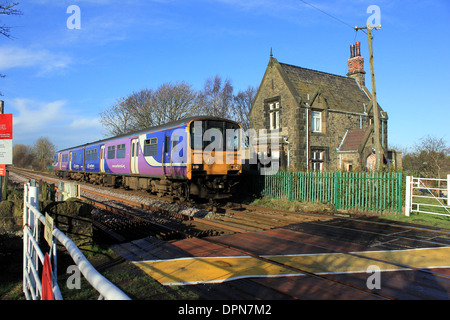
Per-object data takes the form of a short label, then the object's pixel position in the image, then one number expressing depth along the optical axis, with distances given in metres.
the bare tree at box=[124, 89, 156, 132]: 36.75
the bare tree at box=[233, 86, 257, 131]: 52.75
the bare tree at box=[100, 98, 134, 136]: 40.38
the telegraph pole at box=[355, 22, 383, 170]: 14.88
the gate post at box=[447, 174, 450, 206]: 9.54
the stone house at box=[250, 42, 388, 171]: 21.52
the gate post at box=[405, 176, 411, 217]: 10.32
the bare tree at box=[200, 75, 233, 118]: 43.43
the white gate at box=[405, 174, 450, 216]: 10.27
